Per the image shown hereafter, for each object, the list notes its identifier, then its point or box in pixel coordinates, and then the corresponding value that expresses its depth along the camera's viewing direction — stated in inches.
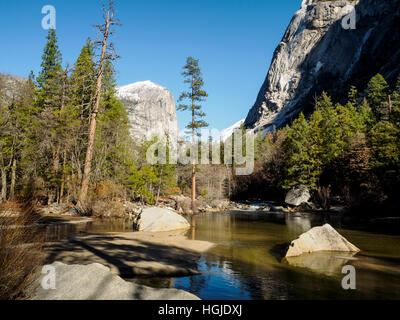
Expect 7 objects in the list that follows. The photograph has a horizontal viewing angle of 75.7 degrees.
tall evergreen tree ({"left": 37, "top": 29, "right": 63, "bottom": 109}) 946.7
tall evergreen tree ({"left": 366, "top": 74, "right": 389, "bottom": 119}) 2088.0
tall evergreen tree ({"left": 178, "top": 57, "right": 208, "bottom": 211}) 1121.1
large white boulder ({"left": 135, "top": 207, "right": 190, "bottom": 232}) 506.9
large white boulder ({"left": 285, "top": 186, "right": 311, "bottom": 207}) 1210.0
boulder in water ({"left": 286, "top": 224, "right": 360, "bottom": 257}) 346.2
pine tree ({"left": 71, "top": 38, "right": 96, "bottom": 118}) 879.0
